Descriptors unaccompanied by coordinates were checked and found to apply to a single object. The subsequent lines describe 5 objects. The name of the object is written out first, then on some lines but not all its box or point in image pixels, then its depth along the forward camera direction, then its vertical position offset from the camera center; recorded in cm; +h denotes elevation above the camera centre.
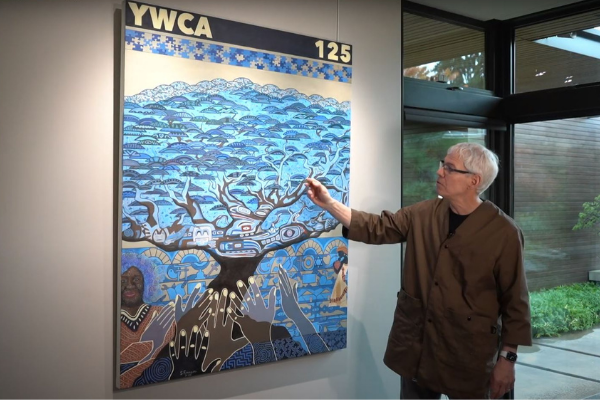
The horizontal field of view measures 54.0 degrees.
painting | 235 +0
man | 237 -39
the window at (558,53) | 344 +86
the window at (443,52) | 341 +86
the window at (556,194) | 350 +0
